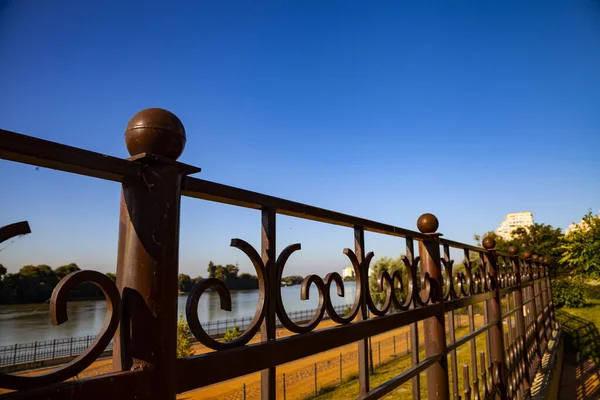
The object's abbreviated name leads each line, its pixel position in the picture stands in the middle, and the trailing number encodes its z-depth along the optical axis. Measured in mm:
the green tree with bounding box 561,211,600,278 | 16188
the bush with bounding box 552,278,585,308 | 18188
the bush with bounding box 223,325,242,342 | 17047
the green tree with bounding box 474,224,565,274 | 30969
